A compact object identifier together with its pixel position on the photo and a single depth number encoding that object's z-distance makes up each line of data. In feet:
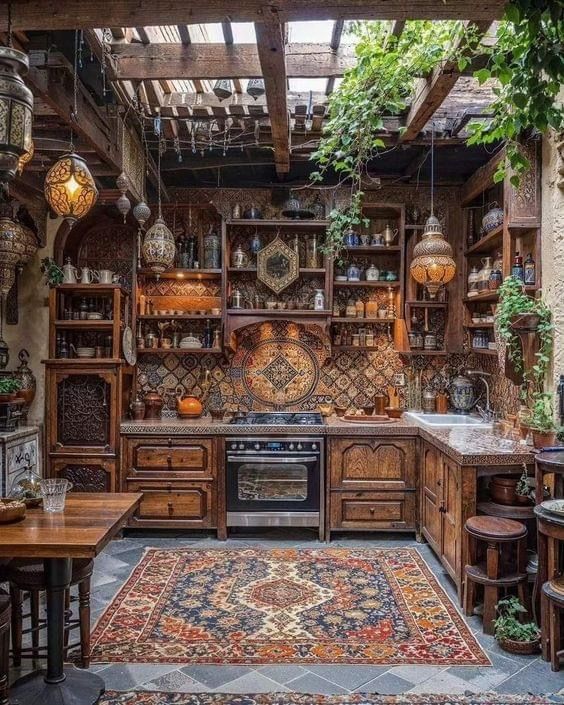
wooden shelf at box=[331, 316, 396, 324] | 18.13
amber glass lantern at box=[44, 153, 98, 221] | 9.39
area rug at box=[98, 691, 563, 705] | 8.75
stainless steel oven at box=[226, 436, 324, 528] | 16.29
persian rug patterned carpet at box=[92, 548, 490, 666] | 10.27
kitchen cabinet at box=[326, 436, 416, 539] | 16.31
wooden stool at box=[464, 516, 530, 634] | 10.90
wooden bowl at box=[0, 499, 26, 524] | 8.32
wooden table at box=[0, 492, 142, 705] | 7.48
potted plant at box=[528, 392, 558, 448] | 11.85
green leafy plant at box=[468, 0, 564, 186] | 6.49
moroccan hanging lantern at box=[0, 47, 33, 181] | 6.92
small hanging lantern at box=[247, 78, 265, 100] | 11.99
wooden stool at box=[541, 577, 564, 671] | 9.59
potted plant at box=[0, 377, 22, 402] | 14.66
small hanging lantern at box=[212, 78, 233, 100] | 12.25
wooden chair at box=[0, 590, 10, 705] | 7.79
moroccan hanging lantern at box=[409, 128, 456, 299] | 14.70
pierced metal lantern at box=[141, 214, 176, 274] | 14.94
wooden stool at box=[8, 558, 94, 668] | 9.27
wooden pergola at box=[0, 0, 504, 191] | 7.68
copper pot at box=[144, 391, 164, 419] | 18.04
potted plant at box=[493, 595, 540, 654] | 10.19
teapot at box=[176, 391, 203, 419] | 17.88
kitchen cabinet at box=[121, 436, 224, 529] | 16.49
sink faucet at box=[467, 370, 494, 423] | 16.47
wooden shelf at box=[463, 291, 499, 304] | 15.20
